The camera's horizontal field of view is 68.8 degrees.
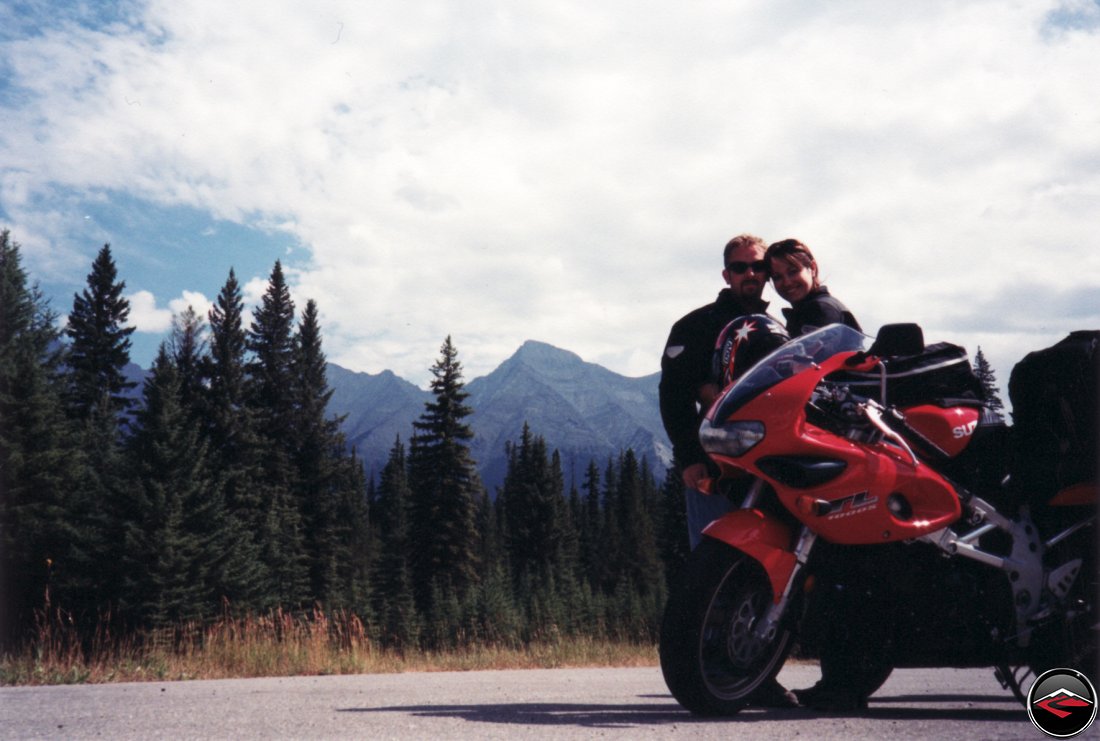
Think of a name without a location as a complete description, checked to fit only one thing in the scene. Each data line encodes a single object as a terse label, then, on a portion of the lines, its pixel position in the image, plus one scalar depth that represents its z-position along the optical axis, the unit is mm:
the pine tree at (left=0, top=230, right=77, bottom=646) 27797
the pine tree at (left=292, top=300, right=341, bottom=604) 44750
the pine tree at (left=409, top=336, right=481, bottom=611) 39438
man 4363
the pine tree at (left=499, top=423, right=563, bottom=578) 67812
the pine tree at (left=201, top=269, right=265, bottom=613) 38656
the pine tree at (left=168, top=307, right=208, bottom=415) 41719
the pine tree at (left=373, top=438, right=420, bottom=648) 35031
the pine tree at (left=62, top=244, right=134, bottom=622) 26078
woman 4289
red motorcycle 3082
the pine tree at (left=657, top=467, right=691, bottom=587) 53594
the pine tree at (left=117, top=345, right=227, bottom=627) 25391
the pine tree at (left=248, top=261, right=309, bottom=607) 39200
